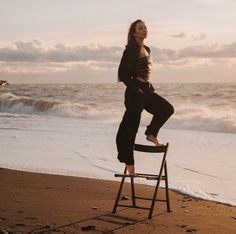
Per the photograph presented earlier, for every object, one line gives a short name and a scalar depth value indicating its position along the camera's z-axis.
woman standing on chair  6.19
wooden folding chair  6.16
